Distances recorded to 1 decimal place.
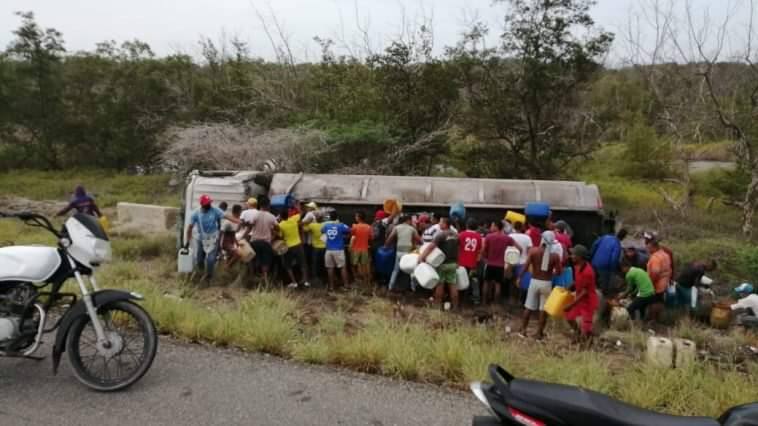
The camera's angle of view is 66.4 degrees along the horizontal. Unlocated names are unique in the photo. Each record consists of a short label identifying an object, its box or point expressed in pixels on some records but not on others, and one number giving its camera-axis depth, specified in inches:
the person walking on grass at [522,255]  342.6
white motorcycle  162.6
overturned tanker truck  437.7
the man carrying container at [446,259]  335.0
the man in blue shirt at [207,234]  364.2
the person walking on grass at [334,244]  371.6
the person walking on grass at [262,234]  364.5
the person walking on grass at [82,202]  390.6
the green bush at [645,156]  1043.3
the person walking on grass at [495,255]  346.0
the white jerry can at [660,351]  210.1
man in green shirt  327.9
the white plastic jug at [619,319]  323.9
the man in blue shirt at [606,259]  357.4
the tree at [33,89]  1052.5
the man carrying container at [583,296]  275.4
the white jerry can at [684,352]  199.5
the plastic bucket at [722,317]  342.3
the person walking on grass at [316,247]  379.6
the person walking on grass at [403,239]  364.5
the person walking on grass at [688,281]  349.1
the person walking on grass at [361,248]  372.8
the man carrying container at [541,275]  298.0
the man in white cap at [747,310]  336.8
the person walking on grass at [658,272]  331.9
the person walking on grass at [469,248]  343.6
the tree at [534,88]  677.9
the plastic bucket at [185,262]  369.4
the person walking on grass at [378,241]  385.7
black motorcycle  87.7
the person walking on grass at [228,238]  377.4
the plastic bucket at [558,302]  279.6
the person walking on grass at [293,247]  371.6
